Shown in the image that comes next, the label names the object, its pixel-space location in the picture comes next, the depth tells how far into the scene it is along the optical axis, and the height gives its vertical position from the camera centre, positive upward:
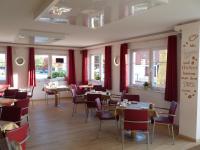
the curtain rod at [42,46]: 8.07 +1.04
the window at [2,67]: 8.40 +0.13
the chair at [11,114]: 3.47 -0.75
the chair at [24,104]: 4.48 -0.76
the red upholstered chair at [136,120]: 3.53 -0.88
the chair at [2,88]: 6.89 -0.63
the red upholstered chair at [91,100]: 5.36 -0.80
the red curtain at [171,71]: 5.17 -0.03
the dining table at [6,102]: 4.44 -0.71
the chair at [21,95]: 5.69 -0.70
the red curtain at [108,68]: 7.88 +0.07
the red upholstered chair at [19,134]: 2.17 -0.72
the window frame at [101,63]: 8.84 +0.30
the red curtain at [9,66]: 8.18 +0.16
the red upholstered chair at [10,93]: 5.84 -0.67
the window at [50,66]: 9.21 +0.19
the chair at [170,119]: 4.00 -1.01
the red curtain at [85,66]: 9.62 +0.18
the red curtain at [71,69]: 9.62 +0.04
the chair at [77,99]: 6.26 -0.91
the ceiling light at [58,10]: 2.97 +0.90
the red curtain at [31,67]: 8.67 +0.13
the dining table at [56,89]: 7.34 -0.69
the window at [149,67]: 5.88 +0.09
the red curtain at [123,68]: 6.99 +0.06
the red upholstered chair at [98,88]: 7.19 -0.65
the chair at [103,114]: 4.33 -0.99
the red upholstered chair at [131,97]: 5.03 -0.68
